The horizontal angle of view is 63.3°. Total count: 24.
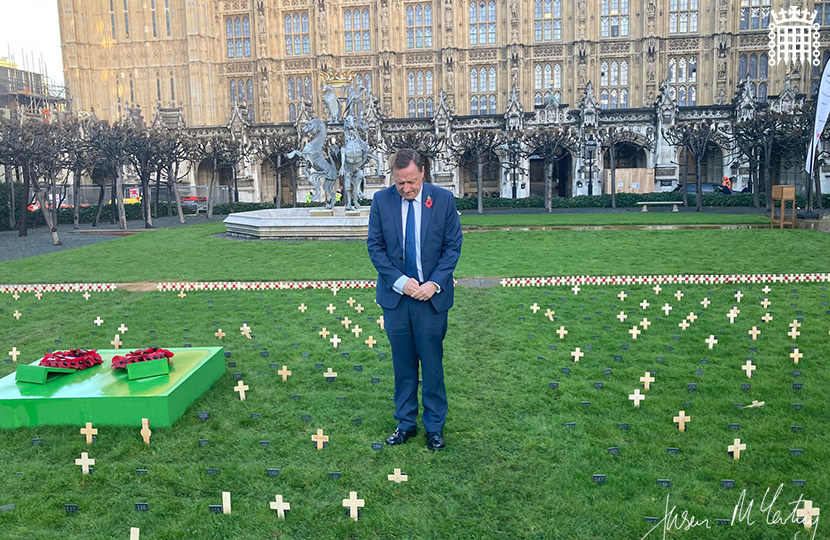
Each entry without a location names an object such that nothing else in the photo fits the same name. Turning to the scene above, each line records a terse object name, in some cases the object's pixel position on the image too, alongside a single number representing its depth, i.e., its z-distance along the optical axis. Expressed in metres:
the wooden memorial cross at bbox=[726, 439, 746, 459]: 4.45
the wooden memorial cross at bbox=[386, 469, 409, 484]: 4.28
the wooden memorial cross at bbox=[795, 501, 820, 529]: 3.62
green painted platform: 5.18
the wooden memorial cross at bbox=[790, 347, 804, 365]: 6.56
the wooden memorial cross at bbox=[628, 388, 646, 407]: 5.46
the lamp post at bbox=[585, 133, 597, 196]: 40.80
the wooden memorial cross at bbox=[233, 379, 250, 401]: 5.86
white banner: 14.67
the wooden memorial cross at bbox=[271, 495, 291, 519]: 3.88
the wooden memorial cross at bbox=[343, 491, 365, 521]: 3.85
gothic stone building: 49.03
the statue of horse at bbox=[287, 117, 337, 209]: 21.34
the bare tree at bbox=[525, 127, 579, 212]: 35.25
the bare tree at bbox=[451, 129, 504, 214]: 36.25
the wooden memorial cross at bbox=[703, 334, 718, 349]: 7.22
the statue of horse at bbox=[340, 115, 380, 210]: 21.62
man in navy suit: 4.80
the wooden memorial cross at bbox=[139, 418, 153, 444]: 4.91
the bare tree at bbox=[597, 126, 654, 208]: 41.06
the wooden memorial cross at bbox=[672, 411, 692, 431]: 4.96
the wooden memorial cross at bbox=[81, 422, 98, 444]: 4.89
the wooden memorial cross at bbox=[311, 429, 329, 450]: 4.81
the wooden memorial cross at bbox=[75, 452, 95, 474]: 4.45
